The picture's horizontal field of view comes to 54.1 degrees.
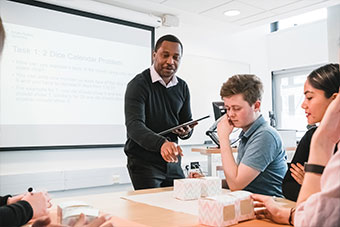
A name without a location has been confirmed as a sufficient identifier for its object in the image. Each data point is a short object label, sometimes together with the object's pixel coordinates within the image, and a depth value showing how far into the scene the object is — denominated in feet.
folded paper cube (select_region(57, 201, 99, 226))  2.79
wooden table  3.15
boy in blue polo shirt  4.65
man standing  5.81
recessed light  12.45
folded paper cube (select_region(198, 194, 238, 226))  3.01
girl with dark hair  4.33
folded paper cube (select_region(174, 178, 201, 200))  4.16
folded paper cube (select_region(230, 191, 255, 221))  3.19
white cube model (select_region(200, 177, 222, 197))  4.29
